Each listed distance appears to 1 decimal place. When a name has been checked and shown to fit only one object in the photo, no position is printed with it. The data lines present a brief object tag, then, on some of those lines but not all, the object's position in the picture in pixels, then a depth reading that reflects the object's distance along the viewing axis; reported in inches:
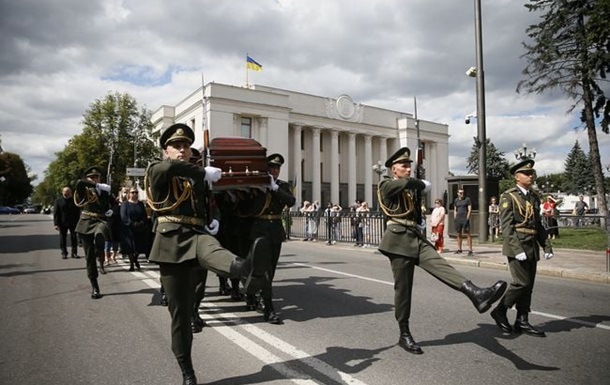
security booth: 799.1
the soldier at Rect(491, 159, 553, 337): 208.5
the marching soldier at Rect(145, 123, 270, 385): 133.3
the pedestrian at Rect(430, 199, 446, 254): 527.5
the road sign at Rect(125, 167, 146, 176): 851.4
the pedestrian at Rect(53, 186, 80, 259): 536.7
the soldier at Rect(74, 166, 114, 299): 292.2
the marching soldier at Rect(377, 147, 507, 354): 181.5
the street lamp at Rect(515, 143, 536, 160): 1167.1
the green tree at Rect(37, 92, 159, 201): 1694.1
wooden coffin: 211.5
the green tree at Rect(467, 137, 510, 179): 3048.7
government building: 2018.9
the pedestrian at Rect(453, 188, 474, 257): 563.2
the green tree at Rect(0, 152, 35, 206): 3280.0
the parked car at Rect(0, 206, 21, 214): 3206.2
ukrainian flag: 1884.8
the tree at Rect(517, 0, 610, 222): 928.3
